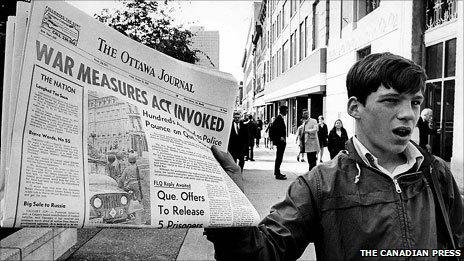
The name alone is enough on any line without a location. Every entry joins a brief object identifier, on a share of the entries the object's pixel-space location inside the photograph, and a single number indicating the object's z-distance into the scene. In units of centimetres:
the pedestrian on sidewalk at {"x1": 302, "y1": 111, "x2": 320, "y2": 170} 1011
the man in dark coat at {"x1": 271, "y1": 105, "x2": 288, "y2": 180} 1002
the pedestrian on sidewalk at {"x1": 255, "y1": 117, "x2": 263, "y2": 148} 2021
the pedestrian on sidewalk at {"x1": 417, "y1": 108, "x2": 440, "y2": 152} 796
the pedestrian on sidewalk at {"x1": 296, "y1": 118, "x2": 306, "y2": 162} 1098
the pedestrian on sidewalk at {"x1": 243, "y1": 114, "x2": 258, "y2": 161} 1471
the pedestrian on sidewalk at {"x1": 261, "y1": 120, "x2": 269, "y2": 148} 2195
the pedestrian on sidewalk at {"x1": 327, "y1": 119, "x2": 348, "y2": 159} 1016
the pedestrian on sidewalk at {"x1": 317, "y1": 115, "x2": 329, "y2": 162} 1222
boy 138
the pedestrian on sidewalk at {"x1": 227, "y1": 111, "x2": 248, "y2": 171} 980
